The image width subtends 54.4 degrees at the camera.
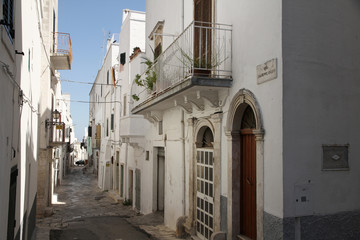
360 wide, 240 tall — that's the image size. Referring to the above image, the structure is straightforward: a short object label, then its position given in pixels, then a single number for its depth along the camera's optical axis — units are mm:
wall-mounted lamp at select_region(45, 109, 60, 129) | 16820
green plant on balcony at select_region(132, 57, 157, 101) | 10344
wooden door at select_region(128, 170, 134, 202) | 18595
